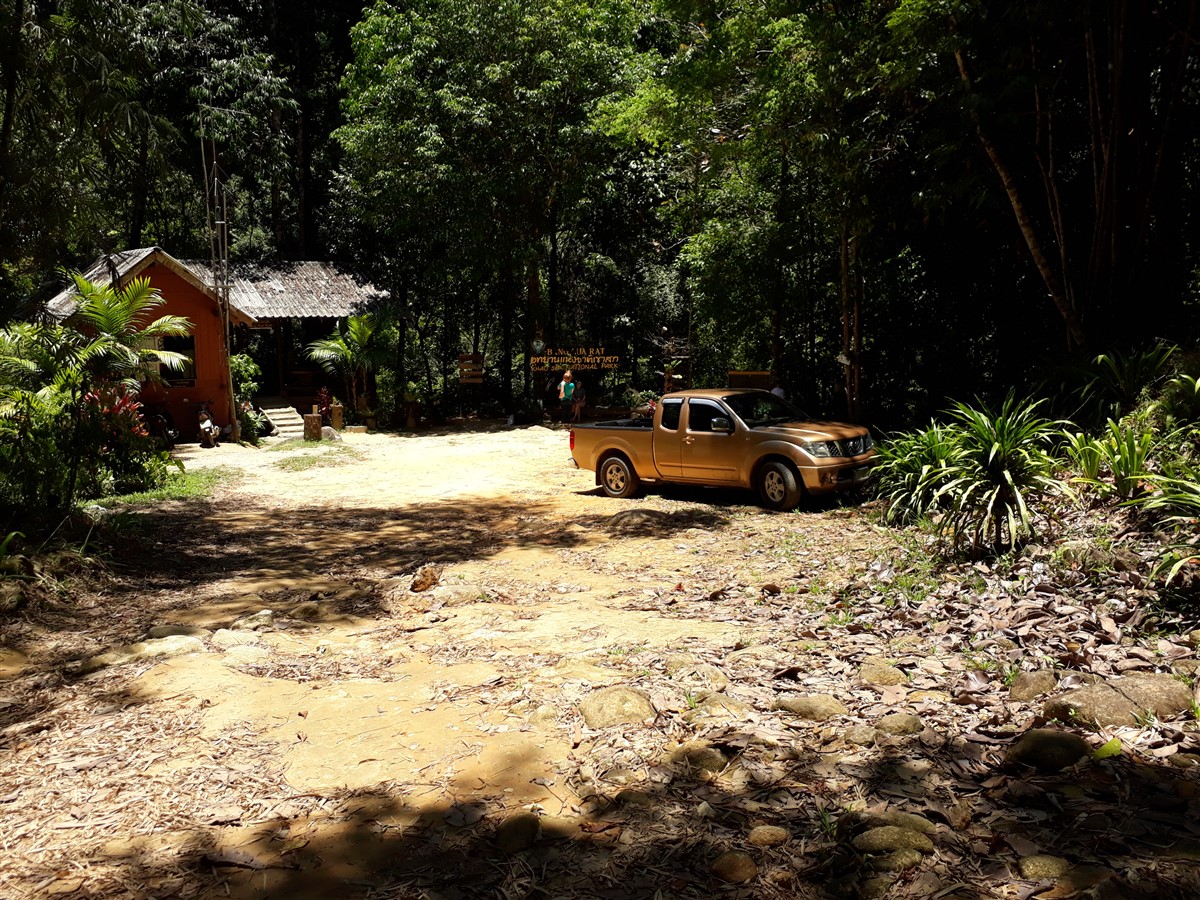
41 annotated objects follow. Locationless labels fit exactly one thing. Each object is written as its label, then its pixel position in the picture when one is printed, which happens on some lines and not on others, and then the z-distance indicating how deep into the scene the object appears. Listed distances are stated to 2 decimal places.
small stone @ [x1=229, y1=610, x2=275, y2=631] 6.77
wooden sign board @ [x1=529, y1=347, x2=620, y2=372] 26.05
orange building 21.42
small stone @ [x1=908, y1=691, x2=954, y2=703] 4.47
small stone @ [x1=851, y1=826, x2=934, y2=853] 3.12
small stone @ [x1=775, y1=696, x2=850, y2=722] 4.39
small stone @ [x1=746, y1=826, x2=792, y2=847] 3.28
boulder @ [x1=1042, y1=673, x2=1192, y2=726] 3.92
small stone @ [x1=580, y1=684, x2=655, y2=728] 4.50
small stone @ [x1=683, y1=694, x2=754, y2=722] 4.46
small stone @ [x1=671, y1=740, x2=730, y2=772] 3.92
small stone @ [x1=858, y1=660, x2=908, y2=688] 4.82
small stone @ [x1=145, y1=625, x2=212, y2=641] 6.39
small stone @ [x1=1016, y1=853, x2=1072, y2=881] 2.90
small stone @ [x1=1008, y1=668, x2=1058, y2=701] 4.37
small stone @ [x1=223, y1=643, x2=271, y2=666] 5.83
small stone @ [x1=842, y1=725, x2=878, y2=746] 4.04
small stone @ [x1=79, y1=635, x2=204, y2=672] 5.86
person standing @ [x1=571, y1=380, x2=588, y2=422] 25.06
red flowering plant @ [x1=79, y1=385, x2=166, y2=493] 12.70
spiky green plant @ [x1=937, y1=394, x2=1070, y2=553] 6.76
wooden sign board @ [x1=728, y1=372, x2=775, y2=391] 16.41
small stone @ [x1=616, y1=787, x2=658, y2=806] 3.66
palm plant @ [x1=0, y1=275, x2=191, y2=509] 9.58
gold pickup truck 11.23
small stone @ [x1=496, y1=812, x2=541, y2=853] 3.38
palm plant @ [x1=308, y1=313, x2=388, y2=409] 26.98
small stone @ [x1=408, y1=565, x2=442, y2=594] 8.16
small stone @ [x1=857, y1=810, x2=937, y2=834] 3.24
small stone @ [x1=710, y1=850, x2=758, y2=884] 3.09
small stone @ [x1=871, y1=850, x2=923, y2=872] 3.02
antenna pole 20.75
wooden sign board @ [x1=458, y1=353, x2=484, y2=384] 27.97
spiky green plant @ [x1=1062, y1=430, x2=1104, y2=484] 7.17
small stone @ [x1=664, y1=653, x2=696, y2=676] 5.21
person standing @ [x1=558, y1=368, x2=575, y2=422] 24.89
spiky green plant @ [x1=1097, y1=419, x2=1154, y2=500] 6.65
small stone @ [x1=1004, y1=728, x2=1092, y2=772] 3.60
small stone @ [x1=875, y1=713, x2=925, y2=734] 4.09
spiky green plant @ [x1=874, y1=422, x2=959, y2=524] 7.85
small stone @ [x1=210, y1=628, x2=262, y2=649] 6.26
